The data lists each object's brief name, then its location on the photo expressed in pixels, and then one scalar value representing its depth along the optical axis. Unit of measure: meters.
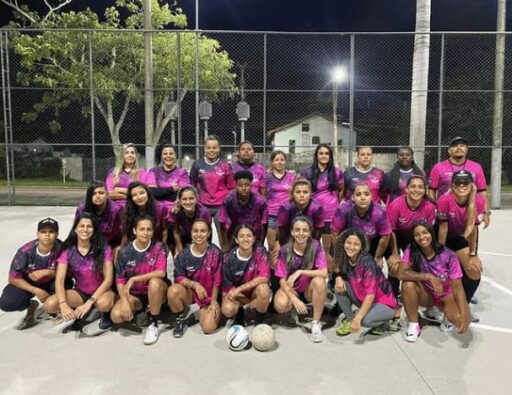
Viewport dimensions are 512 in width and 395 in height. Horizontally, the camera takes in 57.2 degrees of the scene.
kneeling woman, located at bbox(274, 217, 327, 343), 3.89
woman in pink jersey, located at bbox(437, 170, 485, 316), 4.20
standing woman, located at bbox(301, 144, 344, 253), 4.97
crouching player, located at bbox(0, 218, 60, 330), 3.96
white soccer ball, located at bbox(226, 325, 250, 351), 3.52
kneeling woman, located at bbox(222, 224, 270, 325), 3.90
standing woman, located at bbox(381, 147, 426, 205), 5.05
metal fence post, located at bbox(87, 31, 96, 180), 11.16
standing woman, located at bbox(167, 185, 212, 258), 4.42
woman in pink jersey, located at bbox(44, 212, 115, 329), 3.88
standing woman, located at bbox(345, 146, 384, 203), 5.04
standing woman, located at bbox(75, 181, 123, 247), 4.33
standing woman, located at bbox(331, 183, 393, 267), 4.22
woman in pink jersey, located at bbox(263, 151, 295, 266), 5.12
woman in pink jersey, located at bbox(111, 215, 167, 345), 3.84
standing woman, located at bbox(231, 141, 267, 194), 5.27
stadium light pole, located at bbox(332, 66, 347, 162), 15.34
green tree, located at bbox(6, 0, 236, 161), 16.77
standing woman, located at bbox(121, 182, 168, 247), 4.33
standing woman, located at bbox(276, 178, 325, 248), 4.43
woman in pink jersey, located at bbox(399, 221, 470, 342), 3.75
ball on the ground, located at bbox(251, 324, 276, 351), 3.50
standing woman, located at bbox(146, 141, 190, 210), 5.00
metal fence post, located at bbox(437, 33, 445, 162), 10.94
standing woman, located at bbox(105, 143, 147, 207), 4.79
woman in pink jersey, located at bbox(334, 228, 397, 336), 3.77
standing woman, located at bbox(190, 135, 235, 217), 5.32
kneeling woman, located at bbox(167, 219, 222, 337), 3.87
